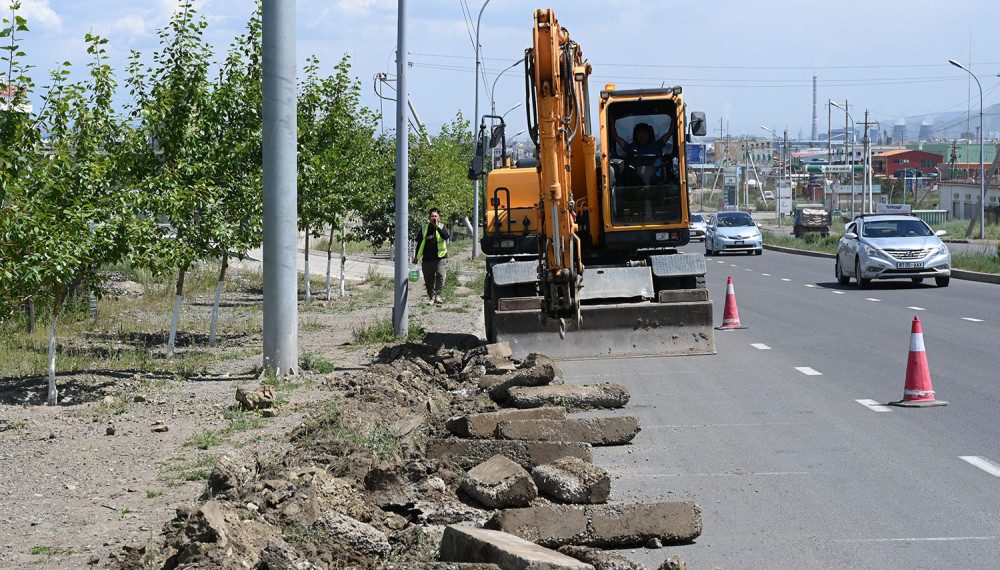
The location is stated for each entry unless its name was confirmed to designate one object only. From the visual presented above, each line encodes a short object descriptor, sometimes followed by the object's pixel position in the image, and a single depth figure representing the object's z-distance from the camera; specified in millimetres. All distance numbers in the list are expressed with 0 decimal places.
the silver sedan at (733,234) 51531
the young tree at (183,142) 15500
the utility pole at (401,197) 18547
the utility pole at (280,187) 14039
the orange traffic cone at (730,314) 20062
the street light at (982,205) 62225
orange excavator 14438
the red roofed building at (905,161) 171750
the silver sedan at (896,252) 28391
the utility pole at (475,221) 45444
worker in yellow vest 25219
